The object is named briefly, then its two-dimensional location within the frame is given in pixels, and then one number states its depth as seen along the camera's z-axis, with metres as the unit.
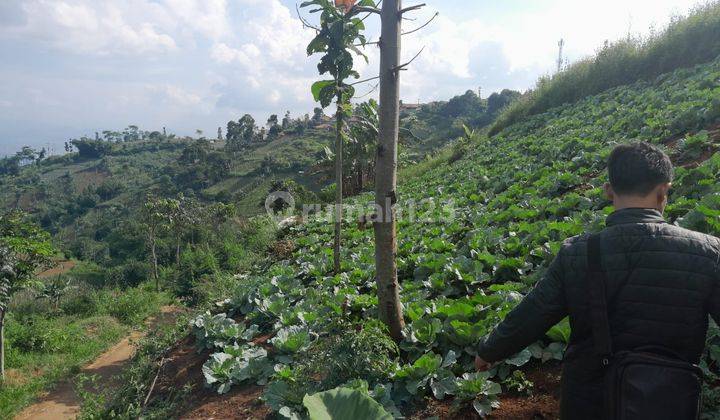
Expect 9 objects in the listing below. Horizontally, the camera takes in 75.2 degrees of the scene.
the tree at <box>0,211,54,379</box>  11.97
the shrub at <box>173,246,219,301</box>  13.58
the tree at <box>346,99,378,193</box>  22.26
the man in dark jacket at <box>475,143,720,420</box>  1.88
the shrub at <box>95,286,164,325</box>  17.11
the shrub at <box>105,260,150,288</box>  28.53
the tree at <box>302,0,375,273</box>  6.55
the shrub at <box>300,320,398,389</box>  3.55
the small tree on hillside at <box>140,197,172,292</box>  24.36
